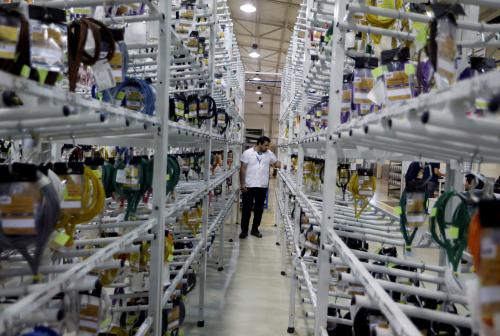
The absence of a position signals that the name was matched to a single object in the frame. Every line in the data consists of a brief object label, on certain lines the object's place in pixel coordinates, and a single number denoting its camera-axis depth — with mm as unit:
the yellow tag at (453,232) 1268
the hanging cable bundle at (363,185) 2574
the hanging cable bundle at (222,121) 4969
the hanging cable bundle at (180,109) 3105
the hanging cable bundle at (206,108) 3367
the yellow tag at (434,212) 1381
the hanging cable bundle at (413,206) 1581
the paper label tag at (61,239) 1229
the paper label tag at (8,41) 865
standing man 6727
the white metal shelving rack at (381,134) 722
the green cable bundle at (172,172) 2506
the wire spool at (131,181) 1966
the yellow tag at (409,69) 1246
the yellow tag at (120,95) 2143
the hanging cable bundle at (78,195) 1387
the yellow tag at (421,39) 1157
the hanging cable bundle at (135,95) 2135
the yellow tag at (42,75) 948
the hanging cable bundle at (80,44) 1247
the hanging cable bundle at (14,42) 866
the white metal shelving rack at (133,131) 933
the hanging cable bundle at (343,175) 3204
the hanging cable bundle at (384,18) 1797
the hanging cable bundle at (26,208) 993
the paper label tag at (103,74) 1434
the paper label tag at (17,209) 991
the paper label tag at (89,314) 1291
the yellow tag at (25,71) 867
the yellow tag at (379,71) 1331
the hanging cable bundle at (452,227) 1262
